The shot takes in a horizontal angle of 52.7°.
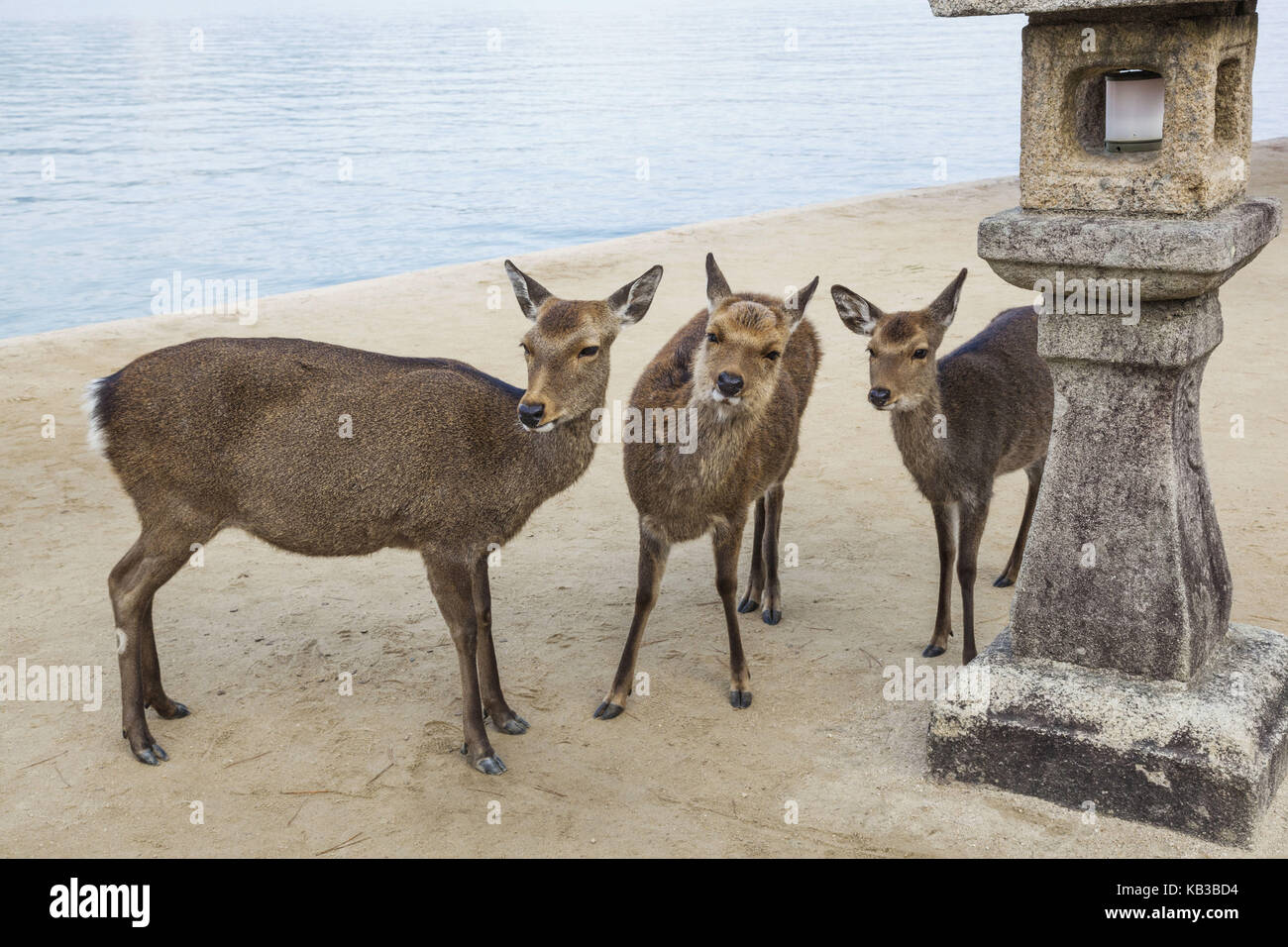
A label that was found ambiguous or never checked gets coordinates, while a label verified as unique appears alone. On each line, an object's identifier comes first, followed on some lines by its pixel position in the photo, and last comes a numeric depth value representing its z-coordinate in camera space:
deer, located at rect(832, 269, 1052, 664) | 5.19
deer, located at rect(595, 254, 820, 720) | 4.74
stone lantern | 3.81
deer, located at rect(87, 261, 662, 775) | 4.52
